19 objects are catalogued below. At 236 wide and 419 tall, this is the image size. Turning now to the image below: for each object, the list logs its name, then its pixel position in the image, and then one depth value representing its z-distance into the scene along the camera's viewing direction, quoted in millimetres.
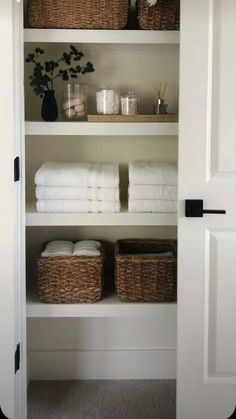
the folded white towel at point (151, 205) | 2814
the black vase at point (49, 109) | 2885
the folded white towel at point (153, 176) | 2803
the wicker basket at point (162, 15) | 2787
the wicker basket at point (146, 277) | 2828
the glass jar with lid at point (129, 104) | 2900
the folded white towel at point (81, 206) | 2814
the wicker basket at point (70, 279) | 2828
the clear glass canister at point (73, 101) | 2918
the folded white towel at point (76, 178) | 2805
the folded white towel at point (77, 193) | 2812
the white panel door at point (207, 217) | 2531
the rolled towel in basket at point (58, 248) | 2884
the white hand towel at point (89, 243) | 3026
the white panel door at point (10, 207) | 2492
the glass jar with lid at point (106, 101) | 2885
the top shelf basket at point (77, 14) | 2766
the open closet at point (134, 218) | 2553
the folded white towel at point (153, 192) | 2811
